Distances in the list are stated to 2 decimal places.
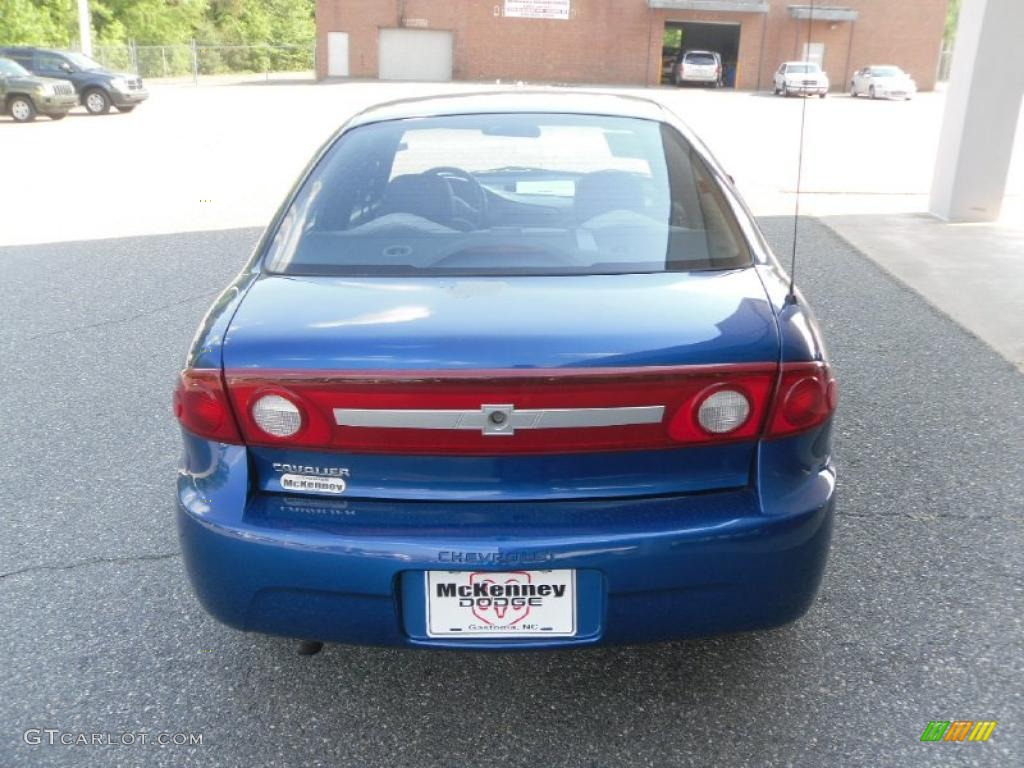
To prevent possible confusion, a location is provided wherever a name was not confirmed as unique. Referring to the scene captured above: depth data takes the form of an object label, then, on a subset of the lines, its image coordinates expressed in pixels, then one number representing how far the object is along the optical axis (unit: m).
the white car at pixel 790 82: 32.01
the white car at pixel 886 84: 38.84
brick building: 44.50
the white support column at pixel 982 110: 9.32
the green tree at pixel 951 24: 68.69
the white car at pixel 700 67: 43.31
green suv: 22.39
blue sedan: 2.22
